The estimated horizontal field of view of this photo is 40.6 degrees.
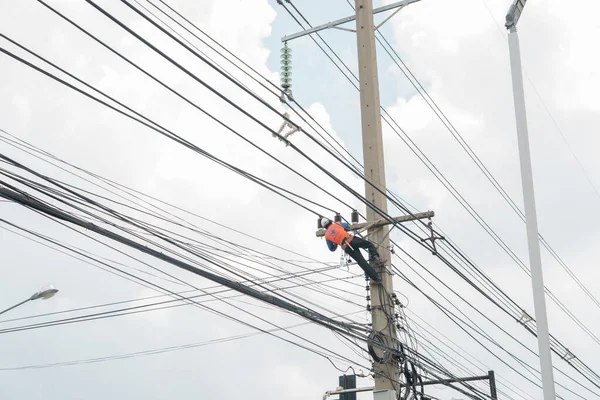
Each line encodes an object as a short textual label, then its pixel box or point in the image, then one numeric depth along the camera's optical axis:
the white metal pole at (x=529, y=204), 9.10
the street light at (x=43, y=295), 15.43
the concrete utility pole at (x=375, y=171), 13.89
